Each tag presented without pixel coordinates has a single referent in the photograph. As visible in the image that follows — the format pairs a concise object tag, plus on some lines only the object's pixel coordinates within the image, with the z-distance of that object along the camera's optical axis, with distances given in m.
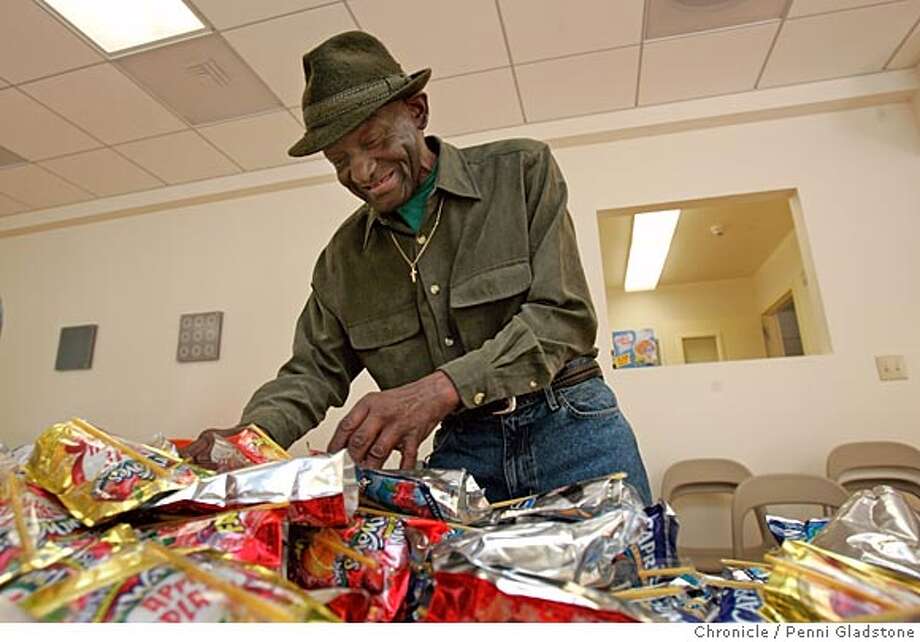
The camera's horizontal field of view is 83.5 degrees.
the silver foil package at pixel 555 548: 0.26
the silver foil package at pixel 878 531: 0.28
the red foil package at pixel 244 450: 0.41
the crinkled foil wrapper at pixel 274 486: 0.29
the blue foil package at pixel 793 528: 0.36
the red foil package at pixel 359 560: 0.28
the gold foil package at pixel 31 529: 0.23
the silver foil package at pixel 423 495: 0.37
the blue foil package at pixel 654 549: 0.31
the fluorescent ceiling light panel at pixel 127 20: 1.81
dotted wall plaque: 2.75
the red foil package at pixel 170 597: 0.20
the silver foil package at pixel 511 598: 0.22
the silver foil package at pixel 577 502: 0.35
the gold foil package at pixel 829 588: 0.21
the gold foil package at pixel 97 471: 0.28
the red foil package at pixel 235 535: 0.25
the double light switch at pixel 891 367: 2.06
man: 0.66
